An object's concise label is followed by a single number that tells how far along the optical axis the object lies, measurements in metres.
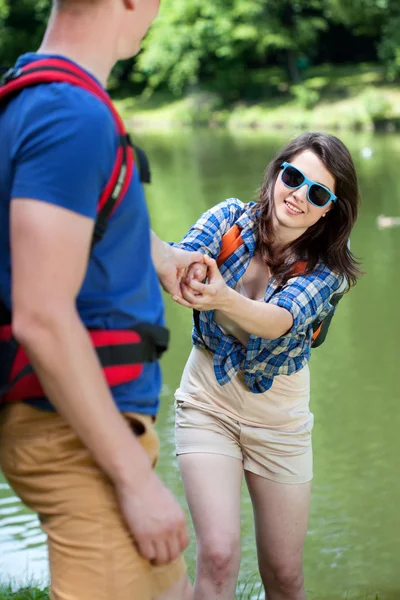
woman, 3.15
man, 1.48
